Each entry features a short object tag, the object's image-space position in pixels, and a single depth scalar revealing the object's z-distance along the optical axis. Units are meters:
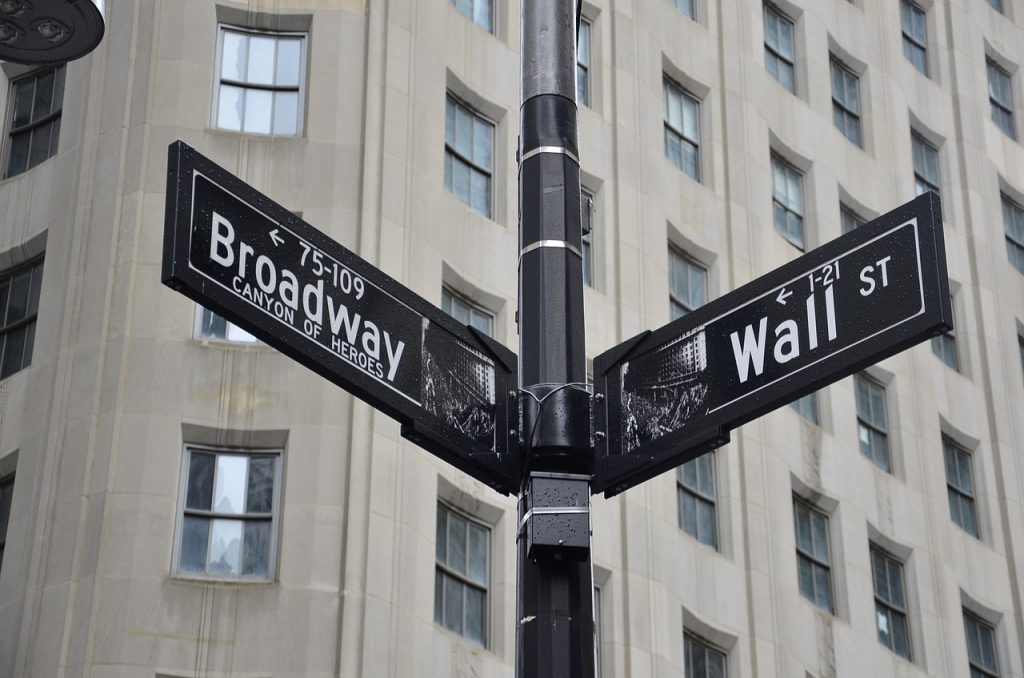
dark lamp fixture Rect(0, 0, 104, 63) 8.80
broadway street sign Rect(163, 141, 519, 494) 6.79
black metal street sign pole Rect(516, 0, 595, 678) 6.77
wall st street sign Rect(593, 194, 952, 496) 6.80
